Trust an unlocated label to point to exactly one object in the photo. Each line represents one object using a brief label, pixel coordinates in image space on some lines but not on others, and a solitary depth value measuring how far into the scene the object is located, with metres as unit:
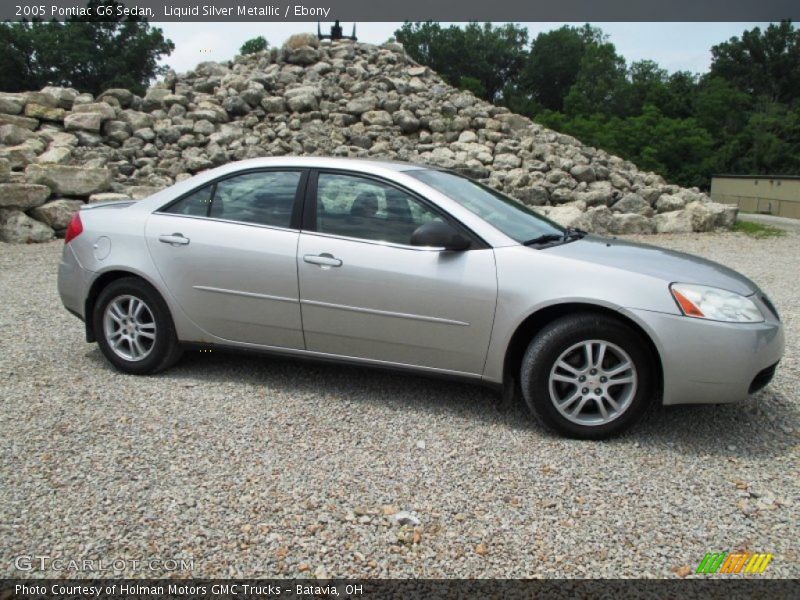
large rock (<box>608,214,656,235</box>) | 14.73
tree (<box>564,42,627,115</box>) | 58.09
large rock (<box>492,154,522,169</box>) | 17.11
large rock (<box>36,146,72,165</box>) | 15.10
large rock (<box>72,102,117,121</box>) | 17.80
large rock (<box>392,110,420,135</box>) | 18.30
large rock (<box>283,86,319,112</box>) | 18.73
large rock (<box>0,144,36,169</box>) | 14.22
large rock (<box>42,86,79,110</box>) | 17.95
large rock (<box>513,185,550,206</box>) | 15.73
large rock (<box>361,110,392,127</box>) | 18.41
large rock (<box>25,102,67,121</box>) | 17.19
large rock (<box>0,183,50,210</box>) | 12.38
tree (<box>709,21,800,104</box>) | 59.12
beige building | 25.12
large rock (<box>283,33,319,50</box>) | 21.34
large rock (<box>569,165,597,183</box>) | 16.62
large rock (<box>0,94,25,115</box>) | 16.97
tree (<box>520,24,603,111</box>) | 75.00
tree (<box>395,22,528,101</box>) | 73.44
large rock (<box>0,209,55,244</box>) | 12.25
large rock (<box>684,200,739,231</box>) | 15.20
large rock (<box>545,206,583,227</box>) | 14.39
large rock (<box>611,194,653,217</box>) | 15.61
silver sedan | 3.91
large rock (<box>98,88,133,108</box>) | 19.12
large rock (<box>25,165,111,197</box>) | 13.26
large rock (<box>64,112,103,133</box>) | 17.20
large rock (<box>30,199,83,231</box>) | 12.77
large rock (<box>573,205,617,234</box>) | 14.41
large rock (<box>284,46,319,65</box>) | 21.00
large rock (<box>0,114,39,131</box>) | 16.46
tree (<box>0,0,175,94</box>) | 55.88
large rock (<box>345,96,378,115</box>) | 18.73
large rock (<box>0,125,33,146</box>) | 15.77
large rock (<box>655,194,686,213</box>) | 16.03
